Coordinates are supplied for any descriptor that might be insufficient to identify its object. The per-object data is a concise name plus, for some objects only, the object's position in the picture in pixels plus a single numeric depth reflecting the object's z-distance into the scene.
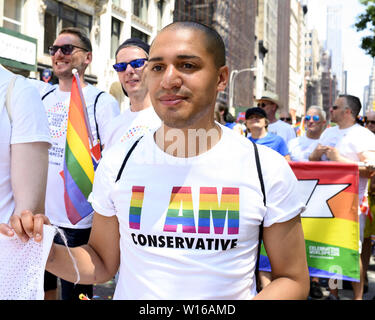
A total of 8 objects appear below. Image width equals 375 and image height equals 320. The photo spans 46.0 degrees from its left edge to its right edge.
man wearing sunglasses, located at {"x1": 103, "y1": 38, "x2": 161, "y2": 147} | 3.24
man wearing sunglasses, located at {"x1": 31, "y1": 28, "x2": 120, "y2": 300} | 3.38
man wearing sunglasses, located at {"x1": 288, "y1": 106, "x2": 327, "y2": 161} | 5.93
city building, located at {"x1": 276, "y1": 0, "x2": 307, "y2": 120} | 90.50
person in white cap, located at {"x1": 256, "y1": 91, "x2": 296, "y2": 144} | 6.92
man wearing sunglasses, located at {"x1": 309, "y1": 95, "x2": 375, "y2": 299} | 4.59
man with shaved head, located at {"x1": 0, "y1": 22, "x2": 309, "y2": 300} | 1.56
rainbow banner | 4.26
